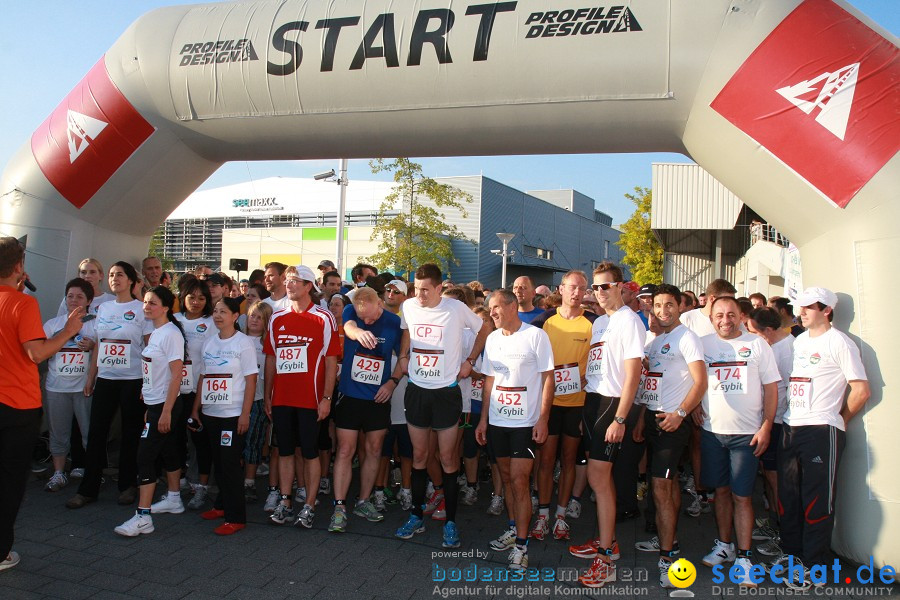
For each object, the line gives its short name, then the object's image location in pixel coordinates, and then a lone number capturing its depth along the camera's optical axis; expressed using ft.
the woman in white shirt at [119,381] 16.10
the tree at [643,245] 91.91
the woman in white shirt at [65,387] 17.34
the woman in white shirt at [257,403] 16.47
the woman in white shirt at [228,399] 14.40
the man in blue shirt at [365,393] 14.98
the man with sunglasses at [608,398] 12.63
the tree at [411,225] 74.28
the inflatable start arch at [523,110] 12.81
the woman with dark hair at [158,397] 14.20
